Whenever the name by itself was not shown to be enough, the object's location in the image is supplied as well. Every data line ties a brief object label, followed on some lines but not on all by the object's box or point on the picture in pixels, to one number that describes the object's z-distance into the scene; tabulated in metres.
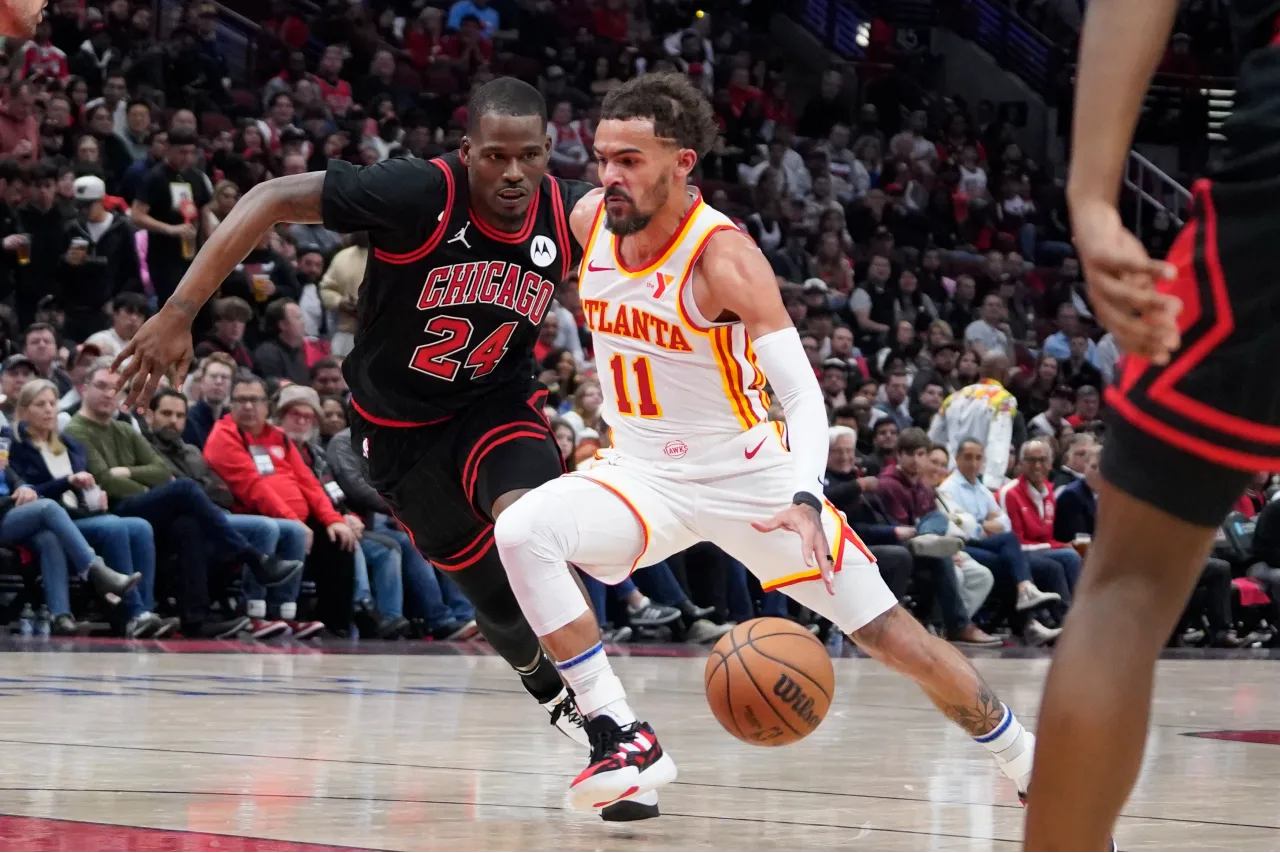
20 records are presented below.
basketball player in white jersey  4.71
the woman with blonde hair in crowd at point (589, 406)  12.23
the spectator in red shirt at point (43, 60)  13.81
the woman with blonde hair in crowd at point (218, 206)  12.66
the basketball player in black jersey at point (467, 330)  5.50
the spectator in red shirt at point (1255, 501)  15.16
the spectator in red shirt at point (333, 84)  16.42
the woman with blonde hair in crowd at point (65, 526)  10.05
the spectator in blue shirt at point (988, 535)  13.33
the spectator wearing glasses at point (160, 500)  10.45
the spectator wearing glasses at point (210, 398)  11.16
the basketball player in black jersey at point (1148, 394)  2.21
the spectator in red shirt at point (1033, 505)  13.88
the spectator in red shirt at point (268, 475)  10.90
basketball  4.60
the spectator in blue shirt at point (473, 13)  19.39
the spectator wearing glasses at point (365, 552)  11.34
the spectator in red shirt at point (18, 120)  12.66
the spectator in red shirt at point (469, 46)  18.69
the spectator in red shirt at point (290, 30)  17.97
